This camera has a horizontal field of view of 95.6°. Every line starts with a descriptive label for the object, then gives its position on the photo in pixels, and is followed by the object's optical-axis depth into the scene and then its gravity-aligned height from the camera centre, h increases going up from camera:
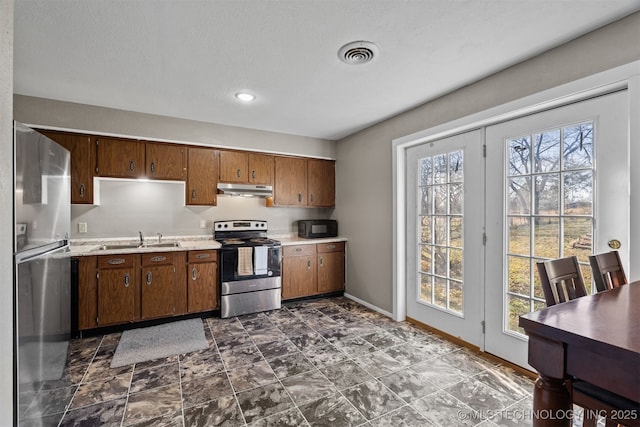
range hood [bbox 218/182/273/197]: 3.85 +0.32
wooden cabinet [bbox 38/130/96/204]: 3.14 +0.56
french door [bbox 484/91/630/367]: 1.84 +0.10
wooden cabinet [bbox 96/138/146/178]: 3.27 +0.64
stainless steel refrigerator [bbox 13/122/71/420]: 1.30 -0.27
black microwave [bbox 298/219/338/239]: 4.40 -0.23
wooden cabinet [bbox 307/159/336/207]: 4.54 +0.49
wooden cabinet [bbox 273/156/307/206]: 4.27 +0.48
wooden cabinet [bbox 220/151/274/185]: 3.92 +0.64
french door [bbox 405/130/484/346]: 2.69 -0.21
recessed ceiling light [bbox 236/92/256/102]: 2.88 +1.18
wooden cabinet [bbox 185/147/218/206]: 3.71 +0.48
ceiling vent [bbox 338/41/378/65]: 2.01 +1.16
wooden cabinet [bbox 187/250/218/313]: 3.45 -0.82
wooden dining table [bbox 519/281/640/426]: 0.83 -0.43
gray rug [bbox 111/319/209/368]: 2.60 -1.28
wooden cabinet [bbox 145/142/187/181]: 3.50 +0.65
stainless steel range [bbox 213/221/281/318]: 3.60 -0.77
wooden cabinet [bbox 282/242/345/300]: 4.07 -0.81
